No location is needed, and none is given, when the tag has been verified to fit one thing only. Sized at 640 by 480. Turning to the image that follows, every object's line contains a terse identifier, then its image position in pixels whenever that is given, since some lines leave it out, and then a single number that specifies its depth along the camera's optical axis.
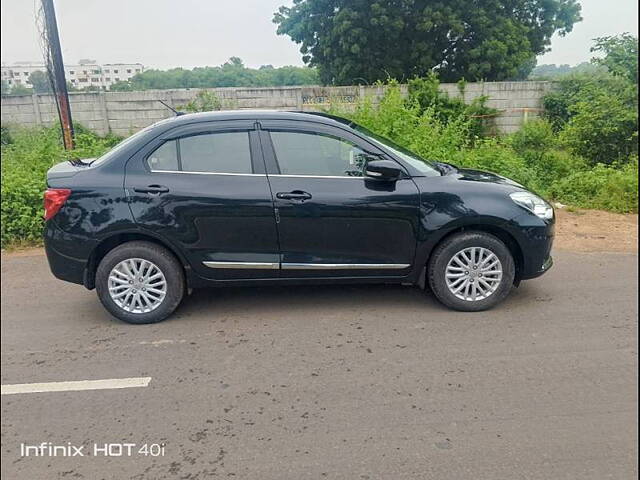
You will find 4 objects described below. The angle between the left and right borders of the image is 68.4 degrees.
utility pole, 7.50
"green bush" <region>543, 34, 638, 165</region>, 8.41
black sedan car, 3.71
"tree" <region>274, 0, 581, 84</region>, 18.16
